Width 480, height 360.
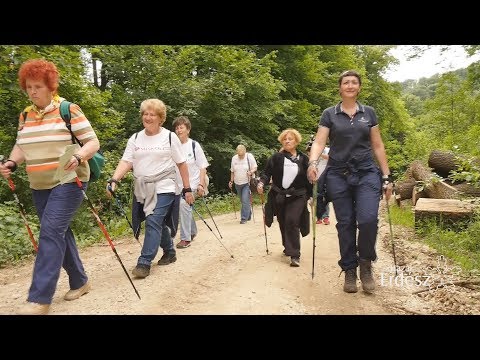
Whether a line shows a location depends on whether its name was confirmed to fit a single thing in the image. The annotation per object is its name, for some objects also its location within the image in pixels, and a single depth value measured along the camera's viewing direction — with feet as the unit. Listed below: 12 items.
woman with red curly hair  11.54
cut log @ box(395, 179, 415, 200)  37.52
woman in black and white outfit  18.33
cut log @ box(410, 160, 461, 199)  26.68
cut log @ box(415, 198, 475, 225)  21.80
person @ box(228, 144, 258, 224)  33.17
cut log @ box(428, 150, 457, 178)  31.50
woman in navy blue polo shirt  13.58
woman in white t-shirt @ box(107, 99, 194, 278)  15.67
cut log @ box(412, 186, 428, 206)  32.83
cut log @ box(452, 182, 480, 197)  26.35
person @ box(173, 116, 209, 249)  22.08
